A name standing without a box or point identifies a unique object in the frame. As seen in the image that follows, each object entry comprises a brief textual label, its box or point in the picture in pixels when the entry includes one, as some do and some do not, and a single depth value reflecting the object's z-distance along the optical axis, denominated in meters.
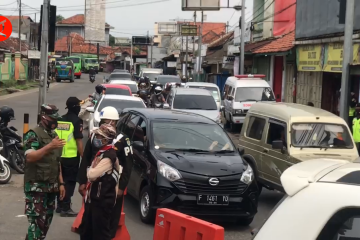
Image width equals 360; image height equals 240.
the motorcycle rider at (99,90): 21.87
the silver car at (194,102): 20.52
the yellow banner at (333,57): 21.28
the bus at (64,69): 63.50
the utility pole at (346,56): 14.33
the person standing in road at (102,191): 6.14
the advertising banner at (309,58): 23.91
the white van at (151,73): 45.47
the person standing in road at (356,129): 14.52
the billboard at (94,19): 97.62
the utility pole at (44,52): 16.49
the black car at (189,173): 8.75
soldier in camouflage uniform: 6.77
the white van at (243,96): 23.89
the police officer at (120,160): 6.58
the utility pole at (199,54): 50.96
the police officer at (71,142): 8.93
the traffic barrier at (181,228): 5.30
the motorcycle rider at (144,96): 26.75
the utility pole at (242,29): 32.11
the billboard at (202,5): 34.31
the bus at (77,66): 75.94
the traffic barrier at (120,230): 7.03
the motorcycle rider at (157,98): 24.02
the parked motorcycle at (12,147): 12.42
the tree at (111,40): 159.99
